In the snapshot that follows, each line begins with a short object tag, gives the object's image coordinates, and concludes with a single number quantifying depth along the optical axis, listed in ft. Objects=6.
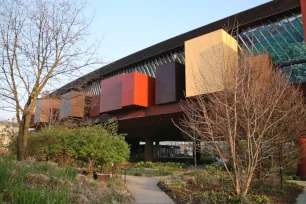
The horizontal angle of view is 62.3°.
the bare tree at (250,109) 25.54
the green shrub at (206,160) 114.54
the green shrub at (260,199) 24.91
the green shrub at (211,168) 50.33
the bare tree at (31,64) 35.09
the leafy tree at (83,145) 37.93
